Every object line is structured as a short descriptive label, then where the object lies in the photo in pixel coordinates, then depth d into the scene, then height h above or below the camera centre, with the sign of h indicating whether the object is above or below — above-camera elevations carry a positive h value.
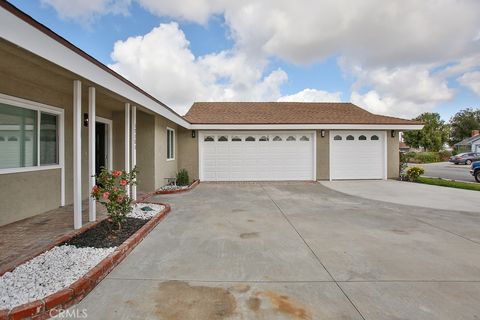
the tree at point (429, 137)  43.75 +3.98
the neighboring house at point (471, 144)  40.89 +2.68
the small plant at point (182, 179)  10.41 -0.71
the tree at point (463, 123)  60.66 +8.89
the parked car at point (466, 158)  27.44 +0.21
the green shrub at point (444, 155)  37.51 +0.75
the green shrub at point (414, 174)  12.16 -0.65
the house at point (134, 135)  4.14 +0.97
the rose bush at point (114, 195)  4.20 -0.54
